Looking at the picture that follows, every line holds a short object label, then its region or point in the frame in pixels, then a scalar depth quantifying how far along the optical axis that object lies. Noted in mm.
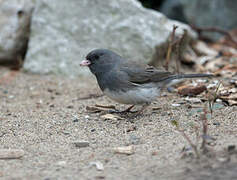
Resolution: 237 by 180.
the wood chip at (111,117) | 8977
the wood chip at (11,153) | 6770
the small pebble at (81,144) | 7207
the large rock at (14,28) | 13367
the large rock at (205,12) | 15344
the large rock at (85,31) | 12703
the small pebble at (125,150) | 6703
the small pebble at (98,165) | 6148
